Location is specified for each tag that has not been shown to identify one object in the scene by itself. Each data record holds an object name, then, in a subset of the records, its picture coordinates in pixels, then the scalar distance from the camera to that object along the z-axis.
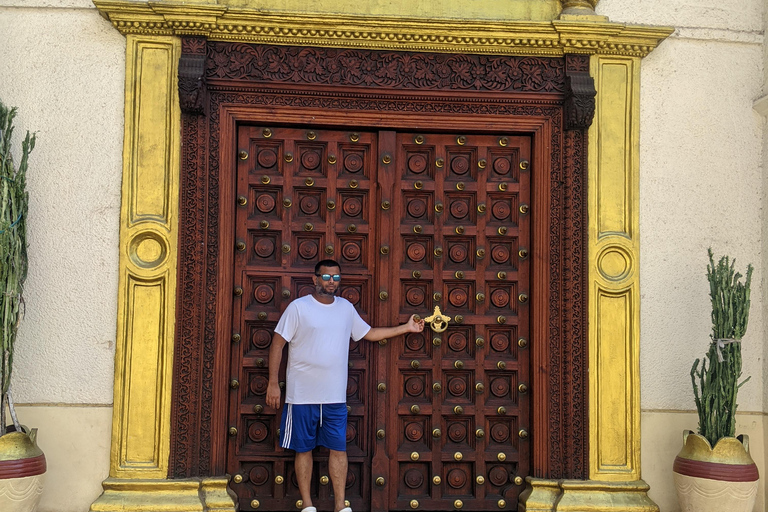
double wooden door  5.29
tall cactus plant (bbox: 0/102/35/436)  4.71
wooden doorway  5.24
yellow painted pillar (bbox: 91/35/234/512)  4.98
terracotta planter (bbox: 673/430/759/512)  4.77
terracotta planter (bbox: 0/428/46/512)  4.46
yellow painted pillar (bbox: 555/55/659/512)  5.20
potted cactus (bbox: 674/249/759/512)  4.79
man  4.95
